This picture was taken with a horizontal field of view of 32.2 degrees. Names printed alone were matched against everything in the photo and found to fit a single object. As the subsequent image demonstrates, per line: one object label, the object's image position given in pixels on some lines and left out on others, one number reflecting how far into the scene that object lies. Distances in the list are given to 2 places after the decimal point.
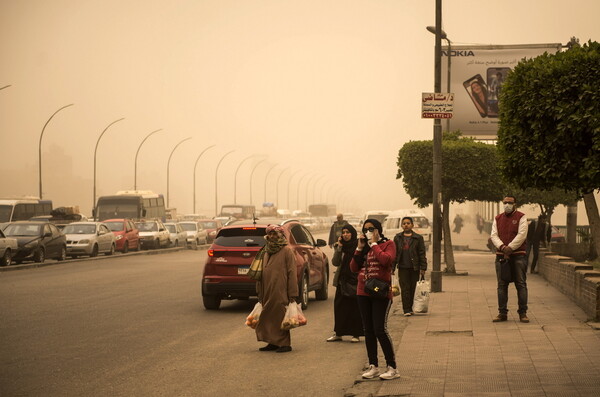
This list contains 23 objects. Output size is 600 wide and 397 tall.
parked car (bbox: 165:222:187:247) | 57.39
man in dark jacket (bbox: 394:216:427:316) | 17.16
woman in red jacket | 10.35
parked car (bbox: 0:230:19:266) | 33.47
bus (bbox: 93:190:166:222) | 59.50
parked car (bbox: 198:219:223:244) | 64.88
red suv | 18.39
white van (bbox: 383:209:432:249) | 45.52
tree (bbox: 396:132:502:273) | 29.78
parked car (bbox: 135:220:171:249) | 52.84
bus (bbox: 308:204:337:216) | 140.12
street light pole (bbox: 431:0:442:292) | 22.25
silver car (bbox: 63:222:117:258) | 42.28
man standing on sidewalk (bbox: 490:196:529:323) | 14.77
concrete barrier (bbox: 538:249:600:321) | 15.22
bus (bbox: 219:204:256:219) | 96.91
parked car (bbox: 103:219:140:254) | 48.22
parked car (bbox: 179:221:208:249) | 59.78
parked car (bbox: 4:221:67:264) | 35.72
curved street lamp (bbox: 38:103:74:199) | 54.84
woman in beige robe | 12.80
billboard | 39.11
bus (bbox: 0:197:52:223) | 50.50
